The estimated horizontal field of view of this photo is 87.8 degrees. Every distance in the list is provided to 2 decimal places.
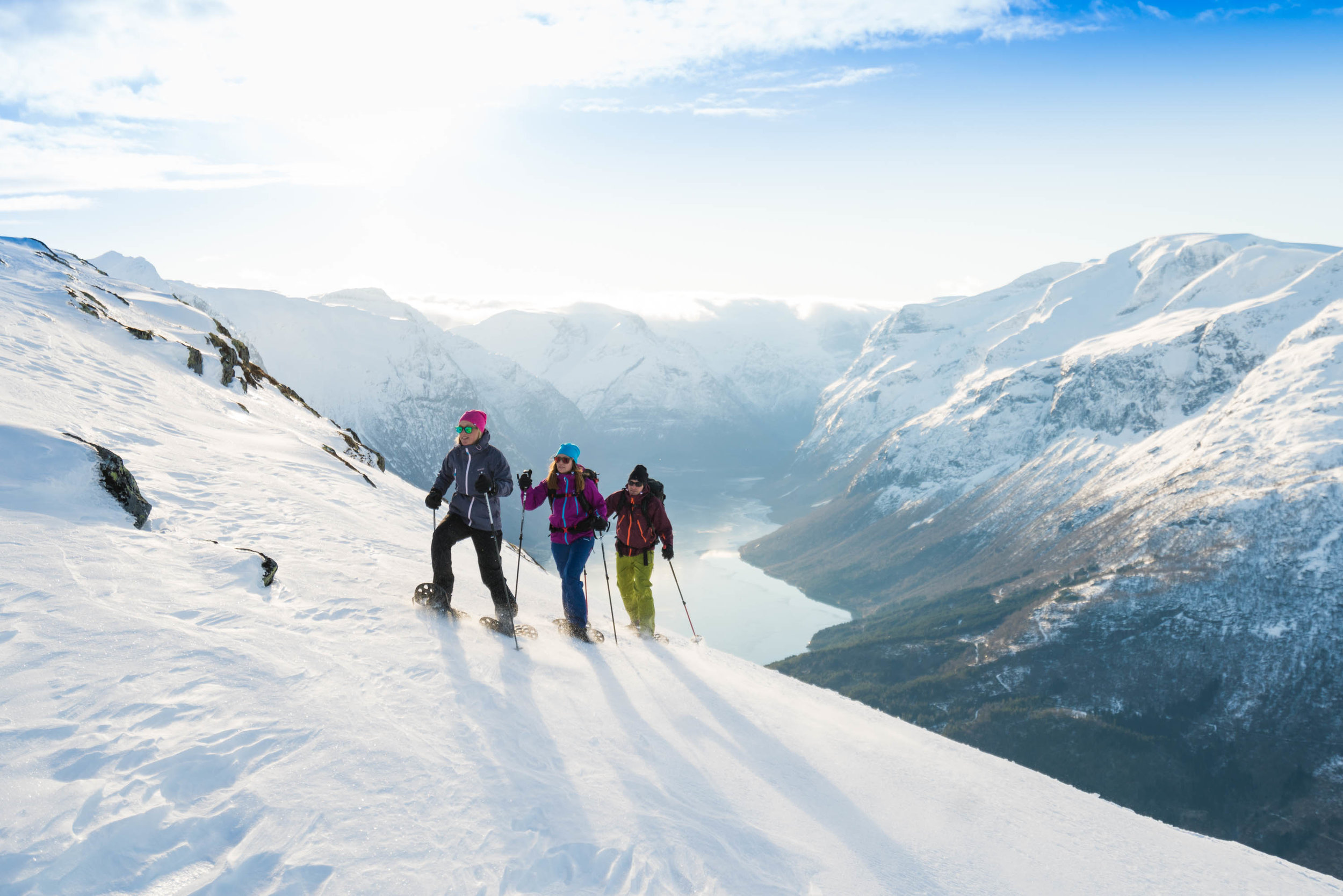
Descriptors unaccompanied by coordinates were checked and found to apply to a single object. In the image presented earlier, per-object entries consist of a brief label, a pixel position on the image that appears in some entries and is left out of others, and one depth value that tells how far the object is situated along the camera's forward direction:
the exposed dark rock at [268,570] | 9.89
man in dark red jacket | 12.96
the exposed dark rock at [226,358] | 34.12
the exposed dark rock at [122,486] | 10.76
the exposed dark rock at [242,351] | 44.97
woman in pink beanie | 10.91
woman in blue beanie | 11.49
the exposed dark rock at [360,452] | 33.44
